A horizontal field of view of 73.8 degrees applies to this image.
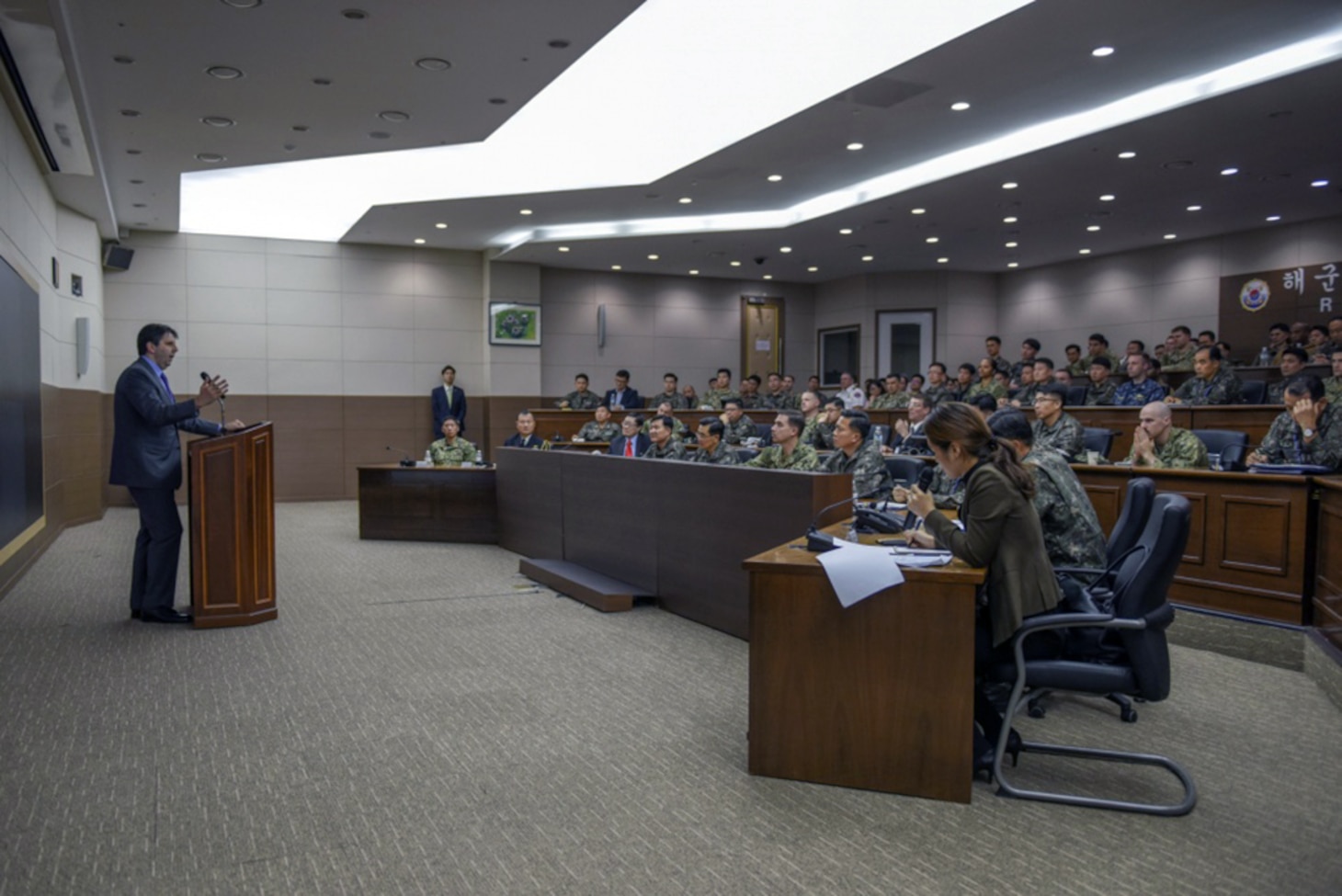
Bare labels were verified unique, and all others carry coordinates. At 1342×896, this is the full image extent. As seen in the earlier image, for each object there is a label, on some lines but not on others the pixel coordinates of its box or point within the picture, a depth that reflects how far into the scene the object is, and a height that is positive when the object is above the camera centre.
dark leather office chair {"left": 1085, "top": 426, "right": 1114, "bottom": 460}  6.85 -0.26
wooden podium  4.98 -0.72
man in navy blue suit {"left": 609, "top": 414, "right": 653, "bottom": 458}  8.91 -0.37
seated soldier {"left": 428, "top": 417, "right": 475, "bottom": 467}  8.92 -0.48
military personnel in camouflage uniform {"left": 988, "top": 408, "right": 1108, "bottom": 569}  3.41 -0.43
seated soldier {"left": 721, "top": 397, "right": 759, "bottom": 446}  9.54 -0.24
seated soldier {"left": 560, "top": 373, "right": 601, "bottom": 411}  13.38 +0.07
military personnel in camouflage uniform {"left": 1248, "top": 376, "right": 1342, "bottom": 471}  5.64 -0.14
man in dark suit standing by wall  13.29 +0.03
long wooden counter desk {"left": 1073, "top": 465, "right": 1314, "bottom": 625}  4.52 -0.72
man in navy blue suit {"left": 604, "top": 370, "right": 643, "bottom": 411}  13.51 +0.10
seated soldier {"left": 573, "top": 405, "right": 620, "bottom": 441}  11.05 -0.32
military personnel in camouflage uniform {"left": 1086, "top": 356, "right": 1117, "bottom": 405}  10.31 +0.23
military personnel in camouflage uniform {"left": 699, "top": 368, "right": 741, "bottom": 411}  13.87 +0.19
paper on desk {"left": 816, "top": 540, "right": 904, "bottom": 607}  2.85 -0.54
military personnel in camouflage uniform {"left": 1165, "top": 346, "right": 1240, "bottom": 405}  8.20 +0.21
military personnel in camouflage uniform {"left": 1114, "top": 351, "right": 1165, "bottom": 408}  9.57 +0.23
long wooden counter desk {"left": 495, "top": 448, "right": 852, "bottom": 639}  4.70 -0.73
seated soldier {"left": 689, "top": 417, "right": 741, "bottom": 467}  6.55 -0.31
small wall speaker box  11.16 +1.80
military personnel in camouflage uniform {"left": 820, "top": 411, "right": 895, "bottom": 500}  5.39 -0.34
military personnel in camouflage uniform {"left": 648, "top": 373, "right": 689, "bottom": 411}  13.83 +0.14
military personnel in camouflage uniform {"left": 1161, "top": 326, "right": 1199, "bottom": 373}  10.67 +0.65
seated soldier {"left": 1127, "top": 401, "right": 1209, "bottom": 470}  5.64 -0.24
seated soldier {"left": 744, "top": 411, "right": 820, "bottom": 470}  5.82 -0.29
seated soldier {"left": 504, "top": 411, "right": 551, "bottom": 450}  8.68 -0.30
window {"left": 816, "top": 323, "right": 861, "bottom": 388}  15.91 +0.95
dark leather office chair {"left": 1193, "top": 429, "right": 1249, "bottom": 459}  6.27 -0.23
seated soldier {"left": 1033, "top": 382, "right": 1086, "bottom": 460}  5.96 -0.14
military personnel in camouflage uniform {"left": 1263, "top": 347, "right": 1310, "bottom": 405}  7.98 +0.41
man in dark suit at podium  5.06 -0.33
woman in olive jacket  2.88 -0.43
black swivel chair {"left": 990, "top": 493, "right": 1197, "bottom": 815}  2.85 -0.79
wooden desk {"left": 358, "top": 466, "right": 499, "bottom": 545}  8.43 -0.97
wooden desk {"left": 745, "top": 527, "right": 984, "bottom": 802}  2.85 -0.90
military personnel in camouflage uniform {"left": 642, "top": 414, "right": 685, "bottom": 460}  7.26 -0.33
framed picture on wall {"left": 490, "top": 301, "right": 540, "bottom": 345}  13.71 +1.22
